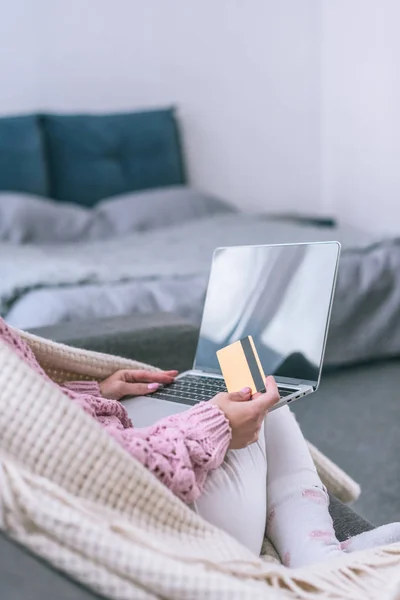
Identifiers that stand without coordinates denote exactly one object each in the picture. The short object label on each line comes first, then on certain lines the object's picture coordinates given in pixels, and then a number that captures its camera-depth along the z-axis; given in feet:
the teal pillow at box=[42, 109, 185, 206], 10.41
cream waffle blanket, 1.87
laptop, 3.43
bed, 6.18
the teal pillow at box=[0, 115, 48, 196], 9.89
